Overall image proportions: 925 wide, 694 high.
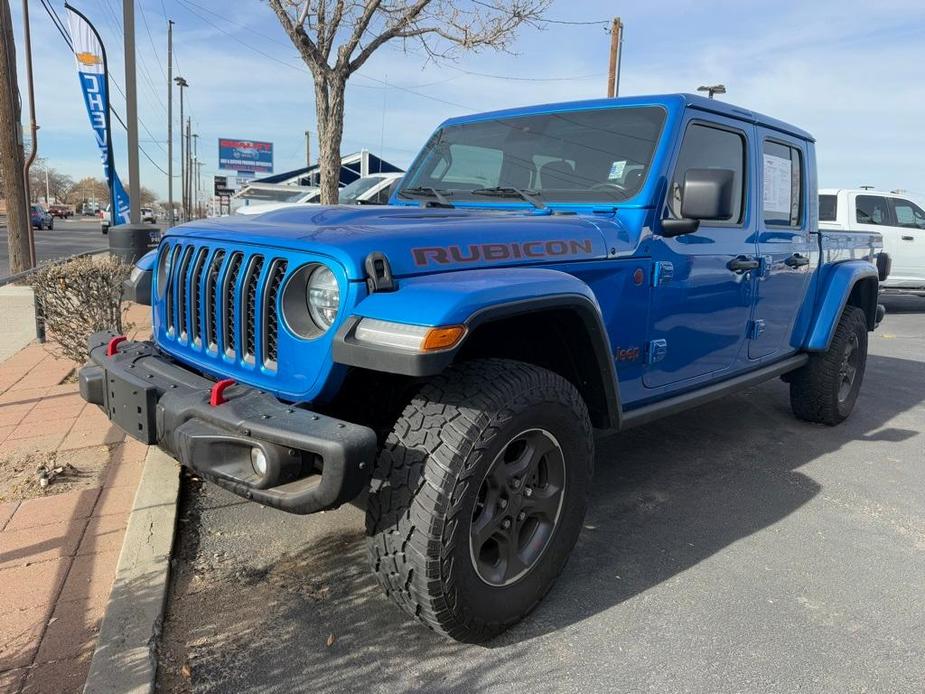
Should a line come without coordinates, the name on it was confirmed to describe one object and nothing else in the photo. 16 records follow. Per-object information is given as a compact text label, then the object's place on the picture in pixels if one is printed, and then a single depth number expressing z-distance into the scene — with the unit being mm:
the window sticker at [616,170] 3299
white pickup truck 11594
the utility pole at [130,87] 10648
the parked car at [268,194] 16969
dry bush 5086
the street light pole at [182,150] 49469
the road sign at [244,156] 60688
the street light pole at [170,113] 40250
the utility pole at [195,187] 89375
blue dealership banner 10812
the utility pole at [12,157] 10430
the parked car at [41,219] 38969
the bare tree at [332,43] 7742
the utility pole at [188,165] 57931
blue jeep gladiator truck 2129
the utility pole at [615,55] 19469
